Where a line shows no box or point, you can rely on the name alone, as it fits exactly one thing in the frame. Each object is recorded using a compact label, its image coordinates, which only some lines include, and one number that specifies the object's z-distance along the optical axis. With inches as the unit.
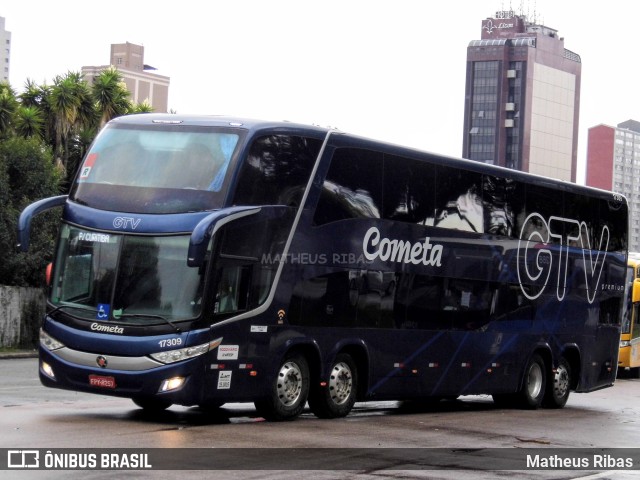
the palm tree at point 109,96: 1961.1
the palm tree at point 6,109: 1776.6
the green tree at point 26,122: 1809.8
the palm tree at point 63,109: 1856.5
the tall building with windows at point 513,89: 7667.3
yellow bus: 1523.1
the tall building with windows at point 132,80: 7721.5
